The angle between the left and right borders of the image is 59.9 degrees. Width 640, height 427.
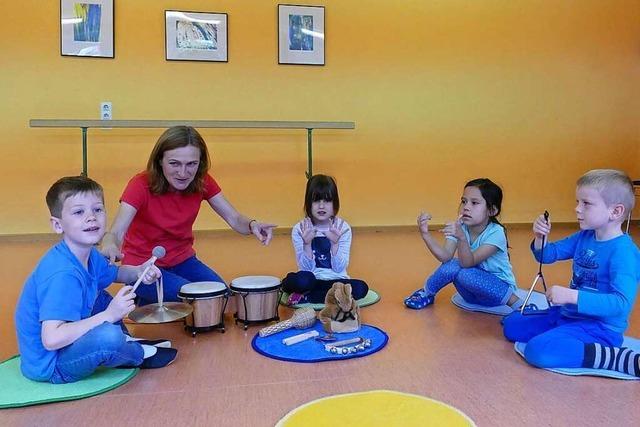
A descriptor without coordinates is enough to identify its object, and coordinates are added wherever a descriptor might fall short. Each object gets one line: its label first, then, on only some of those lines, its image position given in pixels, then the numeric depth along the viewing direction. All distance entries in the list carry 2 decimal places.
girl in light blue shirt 2.50
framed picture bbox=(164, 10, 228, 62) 4.68
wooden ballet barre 4.14
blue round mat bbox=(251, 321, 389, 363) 1.94
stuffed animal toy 2.21
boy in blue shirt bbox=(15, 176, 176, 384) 1.58
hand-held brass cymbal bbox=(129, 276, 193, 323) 2.02
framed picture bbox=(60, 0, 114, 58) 4.53
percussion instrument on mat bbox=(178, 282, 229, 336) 2.16
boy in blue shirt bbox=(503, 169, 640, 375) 1.80
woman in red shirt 2.39
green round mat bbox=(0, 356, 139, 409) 1.57
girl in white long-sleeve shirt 2.65
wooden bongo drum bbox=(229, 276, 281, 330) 2.26
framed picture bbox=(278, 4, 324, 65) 4.84
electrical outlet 4.66
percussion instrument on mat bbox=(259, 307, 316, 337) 2.18
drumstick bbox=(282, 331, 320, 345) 2.07
